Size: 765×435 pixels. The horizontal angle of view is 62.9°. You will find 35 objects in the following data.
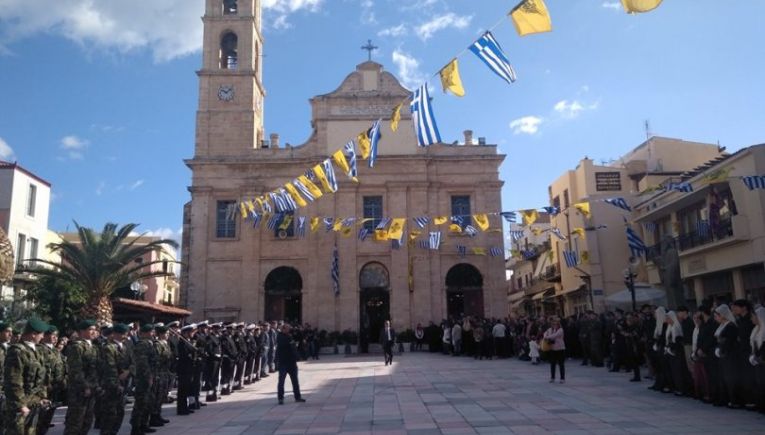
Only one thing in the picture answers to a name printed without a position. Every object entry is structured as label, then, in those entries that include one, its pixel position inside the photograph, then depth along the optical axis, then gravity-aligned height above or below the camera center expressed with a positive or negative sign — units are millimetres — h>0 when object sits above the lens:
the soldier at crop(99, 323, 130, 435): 8266 -656
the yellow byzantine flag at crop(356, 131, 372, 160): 15797 +4724
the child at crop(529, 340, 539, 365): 20422 -773
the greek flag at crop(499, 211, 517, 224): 24008 +4310
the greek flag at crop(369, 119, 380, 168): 15820 +4792
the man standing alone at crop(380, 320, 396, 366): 21516 -388
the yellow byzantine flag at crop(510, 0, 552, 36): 10047 +4935
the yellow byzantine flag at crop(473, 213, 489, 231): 25359 +4362
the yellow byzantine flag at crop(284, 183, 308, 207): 20273 +4528
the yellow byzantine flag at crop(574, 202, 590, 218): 22406 +4226
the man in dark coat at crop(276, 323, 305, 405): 12367 -515
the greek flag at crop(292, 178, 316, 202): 20000 +4597
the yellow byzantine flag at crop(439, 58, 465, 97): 12039 +4790
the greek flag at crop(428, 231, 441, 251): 28203 +4064
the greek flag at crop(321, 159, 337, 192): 17797 +4471
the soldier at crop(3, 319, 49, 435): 6695 -516
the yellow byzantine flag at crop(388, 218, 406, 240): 26406 +4253
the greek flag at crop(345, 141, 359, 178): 17281 +4802
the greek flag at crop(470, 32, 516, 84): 11227 +4854
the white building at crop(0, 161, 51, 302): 31420 +6724
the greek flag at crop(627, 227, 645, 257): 26016 +3435
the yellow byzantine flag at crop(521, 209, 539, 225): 23547 +4185
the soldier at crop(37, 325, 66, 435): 7559 -366
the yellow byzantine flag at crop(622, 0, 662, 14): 8938 +4512
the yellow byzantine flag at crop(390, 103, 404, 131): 14027 +4776
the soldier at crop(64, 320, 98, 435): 7594 -551
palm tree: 20438 +2313
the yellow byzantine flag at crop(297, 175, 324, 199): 19703 +4642
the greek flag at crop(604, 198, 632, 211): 20236 +3938
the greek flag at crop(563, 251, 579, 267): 30280 +3323
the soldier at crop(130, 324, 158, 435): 9070 -647
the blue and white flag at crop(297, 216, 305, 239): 29344 +5125
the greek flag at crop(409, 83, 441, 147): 13523 +4635
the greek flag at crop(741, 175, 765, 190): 16078 +3610
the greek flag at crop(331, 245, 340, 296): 32125 +3081
